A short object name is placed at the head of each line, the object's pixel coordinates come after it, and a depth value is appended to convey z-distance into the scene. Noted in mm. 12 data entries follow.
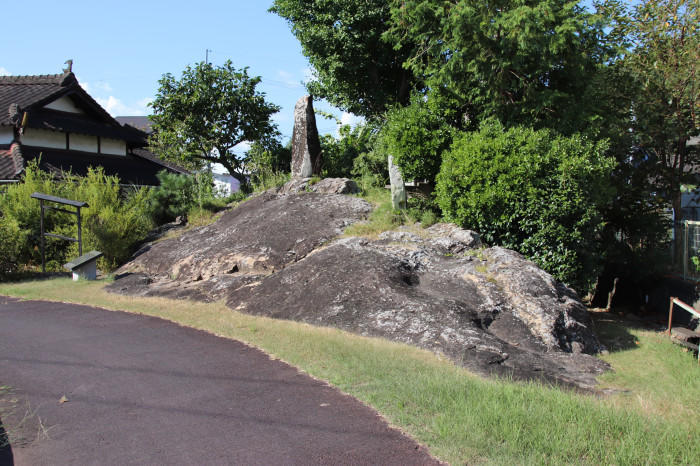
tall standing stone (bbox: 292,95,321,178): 16672
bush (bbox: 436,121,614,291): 10305
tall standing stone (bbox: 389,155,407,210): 12891
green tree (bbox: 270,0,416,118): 19125
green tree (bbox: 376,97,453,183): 12531
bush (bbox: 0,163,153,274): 14586
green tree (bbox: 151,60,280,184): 22156
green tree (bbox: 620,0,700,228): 11727
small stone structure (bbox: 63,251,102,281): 12844
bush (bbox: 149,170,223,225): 17859
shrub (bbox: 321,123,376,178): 20031
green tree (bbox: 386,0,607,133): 10703
